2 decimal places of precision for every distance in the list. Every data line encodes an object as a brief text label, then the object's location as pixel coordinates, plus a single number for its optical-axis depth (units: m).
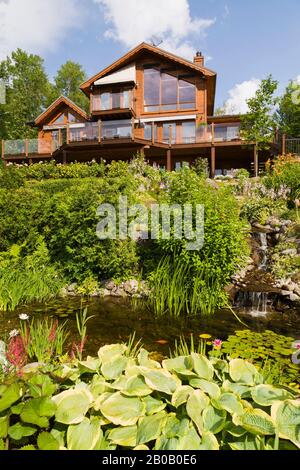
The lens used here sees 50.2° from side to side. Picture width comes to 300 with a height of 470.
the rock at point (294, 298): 7.46
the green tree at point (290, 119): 33.66
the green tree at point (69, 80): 52.19
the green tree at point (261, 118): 20.28
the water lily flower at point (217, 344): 3.13
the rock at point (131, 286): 8.42
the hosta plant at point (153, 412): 1.69
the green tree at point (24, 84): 45.56
